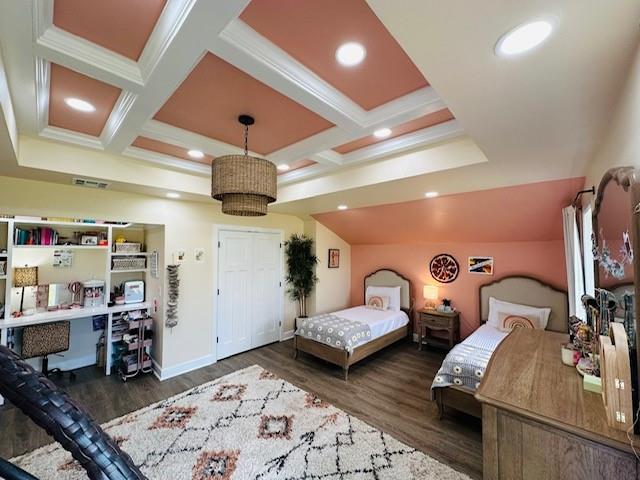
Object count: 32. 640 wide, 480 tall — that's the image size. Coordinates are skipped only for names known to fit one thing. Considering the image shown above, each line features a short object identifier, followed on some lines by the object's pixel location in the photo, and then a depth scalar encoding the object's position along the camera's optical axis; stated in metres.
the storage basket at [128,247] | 4.05
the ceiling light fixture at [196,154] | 2.79
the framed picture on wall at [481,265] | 4.24
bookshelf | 3.16
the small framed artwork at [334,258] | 5.48
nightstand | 4.24
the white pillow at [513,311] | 3.58
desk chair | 3.17
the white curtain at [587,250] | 2.36
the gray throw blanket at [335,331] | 3.65
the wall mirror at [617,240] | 1.11
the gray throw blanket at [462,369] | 2.61
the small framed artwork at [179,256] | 3.78
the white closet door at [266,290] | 4.70
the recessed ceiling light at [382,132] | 2.26
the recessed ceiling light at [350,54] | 1.45
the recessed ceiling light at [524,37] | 0.98
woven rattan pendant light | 1.93
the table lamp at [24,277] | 3.37
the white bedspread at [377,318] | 4.16
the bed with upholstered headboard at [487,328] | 2.63
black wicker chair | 0.37
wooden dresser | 1.02
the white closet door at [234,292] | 4.25
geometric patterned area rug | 2.09
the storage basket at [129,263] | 4.00
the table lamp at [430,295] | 4.61
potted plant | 5.07
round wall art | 4.57
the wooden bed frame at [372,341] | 3.67
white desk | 3.04
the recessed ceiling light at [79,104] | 1.94
